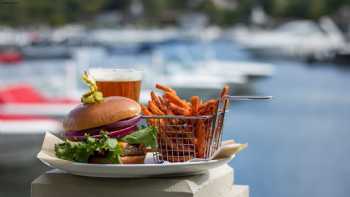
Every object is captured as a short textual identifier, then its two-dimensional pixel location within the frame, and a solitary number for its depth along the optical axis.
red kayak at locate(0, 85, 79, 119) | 7.29
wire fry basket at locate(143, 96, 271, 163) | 1.32
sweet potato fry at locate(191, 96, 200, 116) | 1.34
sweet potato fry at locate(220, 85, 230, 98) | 1.33
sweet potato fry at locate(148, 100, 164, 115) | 1.36
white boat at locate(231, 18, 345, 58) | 37.19
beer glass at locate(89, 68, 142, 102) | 1.46
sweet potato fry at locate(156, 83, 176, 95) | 1.36
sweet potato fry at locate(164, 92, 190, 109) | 1.35
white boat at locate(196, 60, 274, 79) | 18.05
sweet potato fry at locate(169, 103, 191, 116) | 1.34
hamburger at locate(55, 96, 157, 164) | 1.32
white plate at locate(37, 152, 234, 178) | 1.29
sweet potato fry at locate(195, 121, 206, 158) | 1.32
